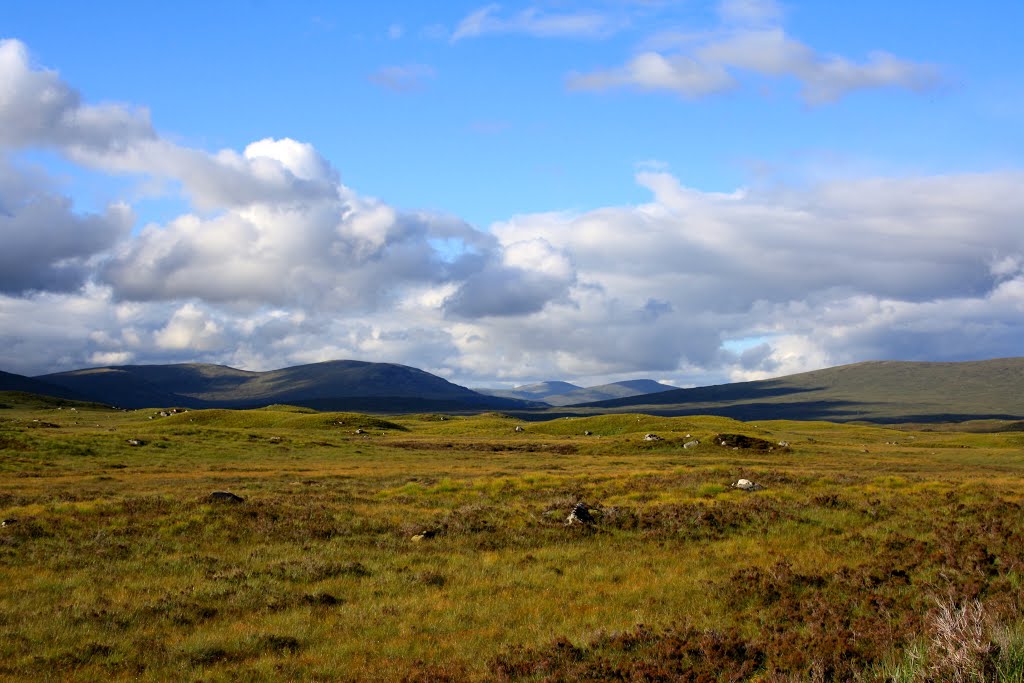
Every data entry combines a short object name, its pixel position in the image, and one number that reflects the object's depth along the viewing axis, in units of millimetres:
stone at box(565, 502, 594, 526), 25141
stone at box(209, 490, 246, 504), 29250
